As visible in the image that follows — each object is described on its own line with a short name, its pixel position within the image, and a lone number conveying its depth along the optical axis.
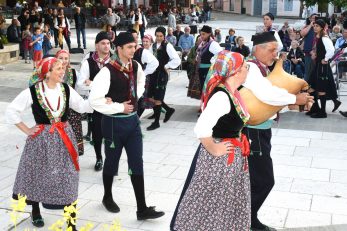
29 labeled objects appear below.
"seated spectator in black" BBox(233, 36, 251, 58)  12.04
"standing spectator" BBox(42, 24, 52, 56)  16.47
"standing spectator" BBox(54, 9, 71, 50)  18.62
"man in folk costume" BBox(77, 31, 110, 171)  6.11
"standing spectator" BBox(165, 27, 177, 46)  15.91
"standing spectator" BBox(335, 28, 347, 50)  13.05
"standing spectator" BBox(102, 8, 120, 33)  21.65
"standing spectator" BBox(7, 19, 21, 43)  16.97
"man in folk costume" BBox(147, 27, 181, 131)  8.28
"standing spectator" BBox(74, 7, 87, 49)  19.44
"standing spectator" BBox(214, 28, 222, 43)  17.50
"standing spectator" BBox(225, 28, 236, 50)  16.27
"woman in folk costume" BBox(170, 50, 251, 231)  3.50
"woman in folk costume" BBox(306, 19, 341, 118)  8.76
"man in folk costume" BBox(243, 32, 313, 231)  4.29
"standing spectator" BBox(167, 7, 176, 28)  27.48
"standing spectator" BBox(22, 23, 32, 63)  15.80
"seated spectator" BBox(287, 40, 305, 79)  12.30
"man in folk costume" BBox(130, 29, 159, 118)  7.28
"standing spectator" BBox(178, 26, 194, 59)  15.98
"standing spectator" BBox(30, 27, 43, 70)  15.37
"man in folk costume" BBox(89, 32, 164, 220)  4.61
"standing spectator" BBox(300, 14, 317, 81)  10.12
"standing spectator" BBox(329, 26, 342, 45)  16.17
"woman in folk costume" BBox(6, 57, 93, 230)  4.39
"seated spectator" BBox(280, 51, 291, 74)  11.69
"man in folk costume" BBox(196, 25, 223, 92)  8.77
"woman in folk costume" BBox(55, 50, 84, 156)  6.14
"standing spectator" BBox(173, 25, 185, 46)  17.17
